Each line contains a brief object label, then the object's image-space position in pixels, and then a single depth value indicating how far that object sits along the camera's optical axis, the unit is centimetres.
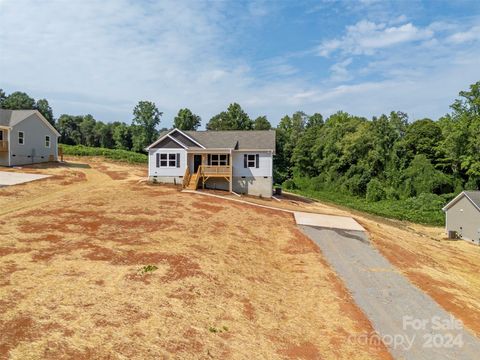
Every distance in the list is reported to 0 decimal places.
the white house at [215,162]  2908
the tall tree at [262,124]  7019
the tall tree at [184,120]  6606
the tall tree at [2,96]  7572
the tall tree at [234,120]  6650
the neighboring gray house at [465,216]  3284
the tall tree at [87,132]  7981
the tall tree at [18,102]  7238
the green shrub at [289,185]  5423
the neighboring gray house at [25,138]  3088
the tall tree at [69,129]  7962
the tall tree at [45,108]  7700
